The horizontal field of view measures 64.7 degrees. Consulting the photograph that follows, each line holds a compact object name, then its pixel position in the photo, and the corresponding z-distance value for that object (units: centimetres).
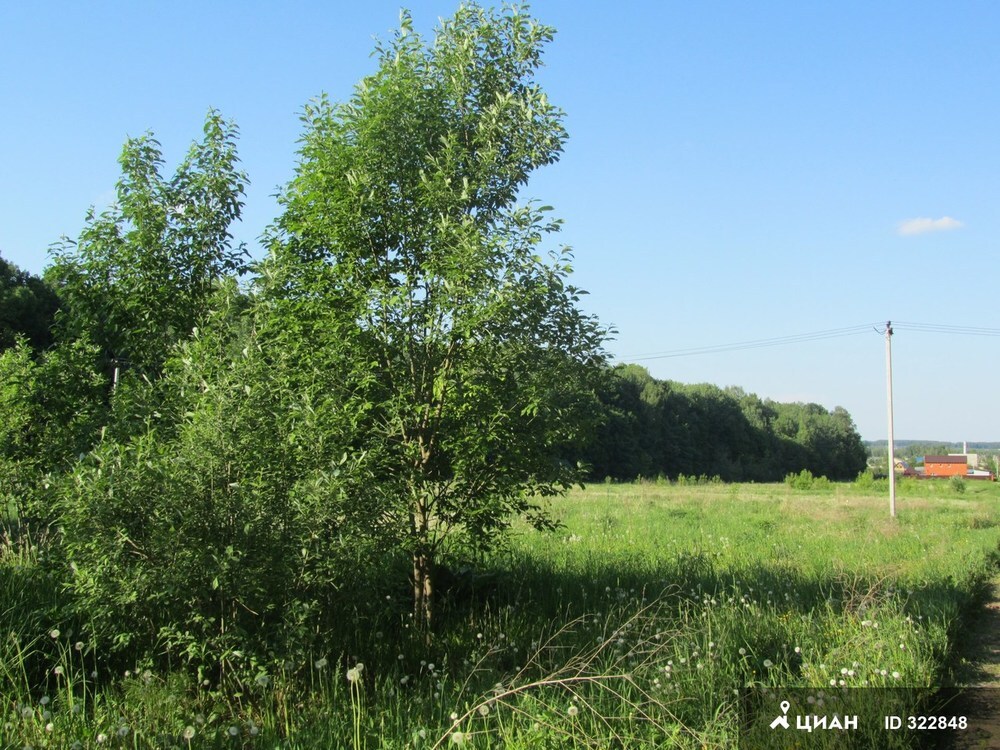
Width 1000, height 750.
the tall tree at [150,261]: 802
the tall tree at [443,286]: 690
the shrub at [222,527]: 504
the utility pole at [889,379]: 2767
